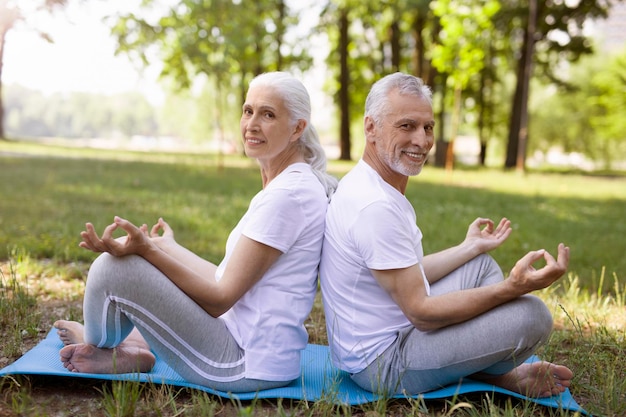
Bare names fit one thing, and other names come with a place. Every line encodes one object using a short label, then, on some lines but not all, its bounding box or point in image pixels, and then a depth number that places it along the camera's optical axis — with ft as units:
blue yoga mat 9.71
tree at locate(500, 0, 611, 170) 73.05
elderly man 9.04
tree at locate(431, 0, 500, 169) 54.60
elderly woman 9.34
